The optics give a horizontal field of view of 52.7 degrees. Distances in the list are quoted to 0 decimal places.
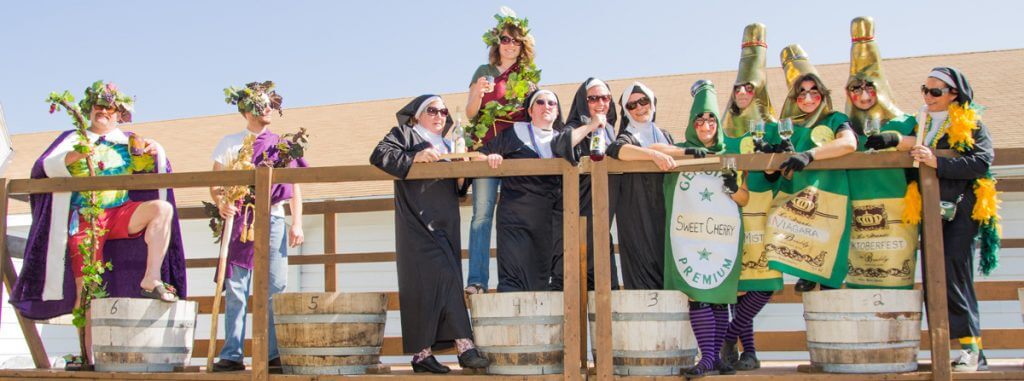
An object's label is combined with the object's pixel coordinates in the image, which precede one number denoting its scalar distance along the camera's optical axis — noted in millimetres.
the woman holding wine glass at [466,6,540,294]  6465
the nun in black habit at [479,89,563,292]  6242
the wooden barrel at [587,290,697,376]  5820
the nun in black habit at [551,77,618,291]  6238
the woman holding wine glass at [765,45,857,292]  5973
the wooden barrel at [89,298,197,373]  6324
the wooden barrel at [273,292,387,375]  6070
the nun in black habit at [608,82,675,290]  6203
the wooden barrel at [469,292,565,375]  5844
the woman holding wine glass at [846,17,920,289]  5957
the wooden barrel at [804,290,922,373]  5652
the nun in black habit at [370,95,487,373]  6180
